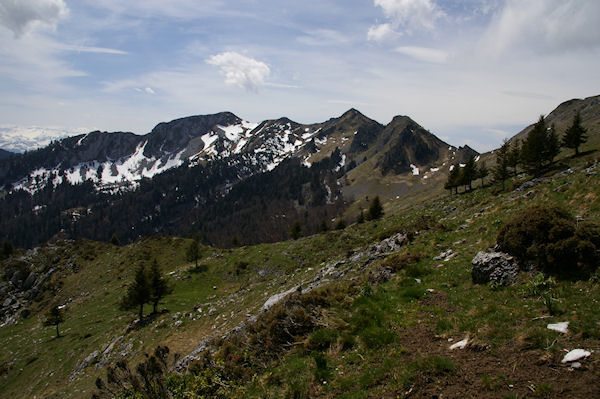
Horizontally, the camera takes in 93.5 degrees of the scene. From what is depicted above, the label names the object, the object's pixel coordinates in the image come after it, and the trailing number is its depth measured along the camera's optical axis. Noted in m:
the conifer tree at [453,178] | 80.25
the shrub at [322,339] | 11.44
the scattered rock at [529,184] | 32.48
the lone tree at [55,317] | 43.88
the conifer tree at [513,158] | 68.75
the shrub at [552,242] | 10.70
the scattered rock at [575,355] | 6.91
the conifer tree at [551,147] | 54.42
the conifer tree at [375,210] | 78.19
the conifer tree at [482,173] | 75.31
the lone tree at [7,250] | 90.74
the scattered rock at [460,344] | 9.00
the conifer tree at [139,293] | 39.38
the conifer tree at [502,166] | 61.36
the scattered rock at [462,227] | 22.91
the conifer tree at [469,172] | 73.00
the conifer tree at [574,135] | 60.66
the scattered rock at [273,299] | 23.16
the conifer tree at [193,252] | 60.55
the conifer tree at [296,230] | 80.12
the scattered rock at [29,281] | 73.25
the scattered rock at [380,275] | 17.17
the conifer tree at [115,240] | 101.33
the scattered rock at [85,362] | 33.06
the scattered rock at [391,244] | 24.89
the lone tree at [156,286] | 40.53
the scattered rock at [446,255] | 17.78
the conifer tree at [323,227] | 84.32
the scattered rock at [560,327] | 8.10
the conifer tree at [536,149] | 54.47
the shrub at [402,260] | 17.97
